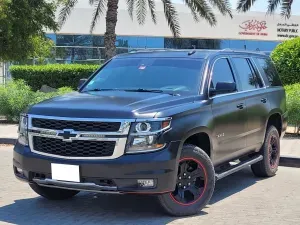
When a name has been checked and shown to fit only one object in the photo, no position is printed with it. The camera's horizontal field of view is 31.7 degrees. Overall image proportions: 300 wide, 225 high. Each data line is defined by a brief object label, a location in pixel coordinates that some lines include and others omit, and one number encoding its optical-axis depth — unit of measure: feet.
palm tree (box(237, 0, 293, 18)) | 58.34
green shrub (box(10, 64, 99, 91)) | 74.28
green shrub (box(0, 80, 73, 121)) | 49.40
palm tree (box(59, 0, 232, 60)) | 63.46
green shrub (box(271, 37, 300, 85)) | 50.56
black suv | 17.74
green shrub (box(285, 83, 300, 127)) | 39.47
